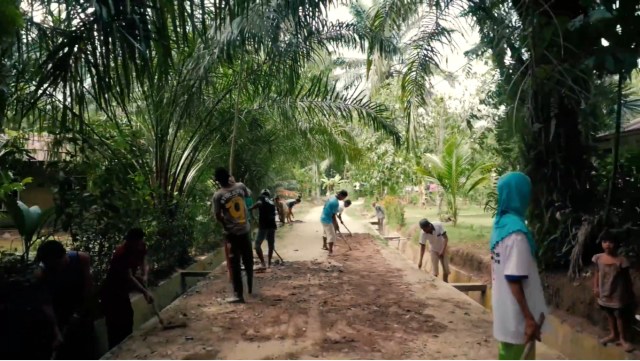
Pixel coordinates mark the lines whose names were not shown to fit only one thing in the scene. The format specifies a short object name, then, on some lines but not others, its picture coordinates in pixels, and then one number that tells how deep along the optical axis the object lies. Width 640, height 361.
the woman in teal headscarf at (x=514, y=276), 2.48
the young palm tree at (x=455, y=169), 14.43
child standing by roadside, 4.57
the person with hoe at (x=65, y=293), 3.85
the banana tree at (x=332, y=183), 40.12
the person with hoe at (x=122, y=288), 4.71
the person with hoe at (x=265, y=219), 9.01
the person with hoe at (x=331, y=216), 11.02
